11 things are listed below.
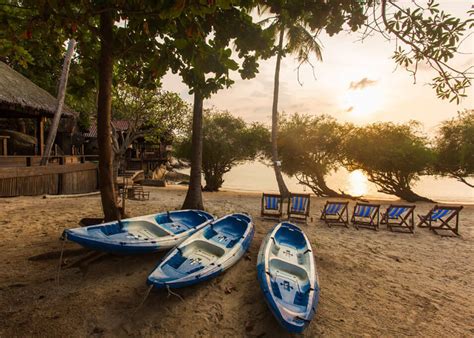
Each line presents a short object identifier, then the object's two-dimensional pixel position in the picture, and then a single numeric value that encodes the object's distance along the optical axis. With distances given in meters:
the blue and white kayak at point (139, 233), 4.37
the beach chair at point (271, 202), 10.49
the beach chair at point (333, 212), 10.09
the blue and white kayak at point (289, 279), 3.20
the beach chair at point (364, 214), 9.73
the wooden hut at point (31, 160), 10.27
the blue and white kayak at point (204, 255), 3.76
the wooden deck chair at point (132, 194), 14.45
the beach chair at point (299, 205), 10.21
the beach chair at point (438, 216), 9.07
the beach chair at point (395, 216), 9.48
